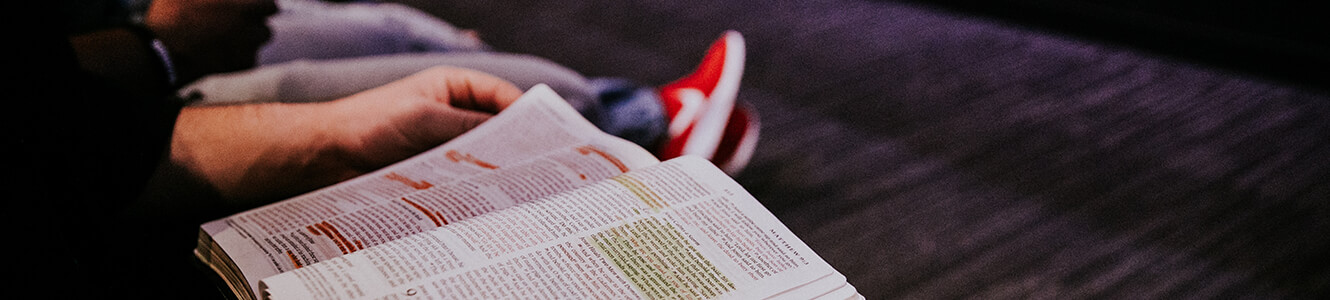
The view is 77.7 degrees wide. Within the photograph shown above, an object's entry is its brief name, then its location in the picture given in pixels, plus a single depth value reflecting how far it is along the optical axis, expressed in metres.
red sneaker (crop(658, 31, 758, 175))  1.09
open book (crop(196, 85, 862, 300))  0.52
